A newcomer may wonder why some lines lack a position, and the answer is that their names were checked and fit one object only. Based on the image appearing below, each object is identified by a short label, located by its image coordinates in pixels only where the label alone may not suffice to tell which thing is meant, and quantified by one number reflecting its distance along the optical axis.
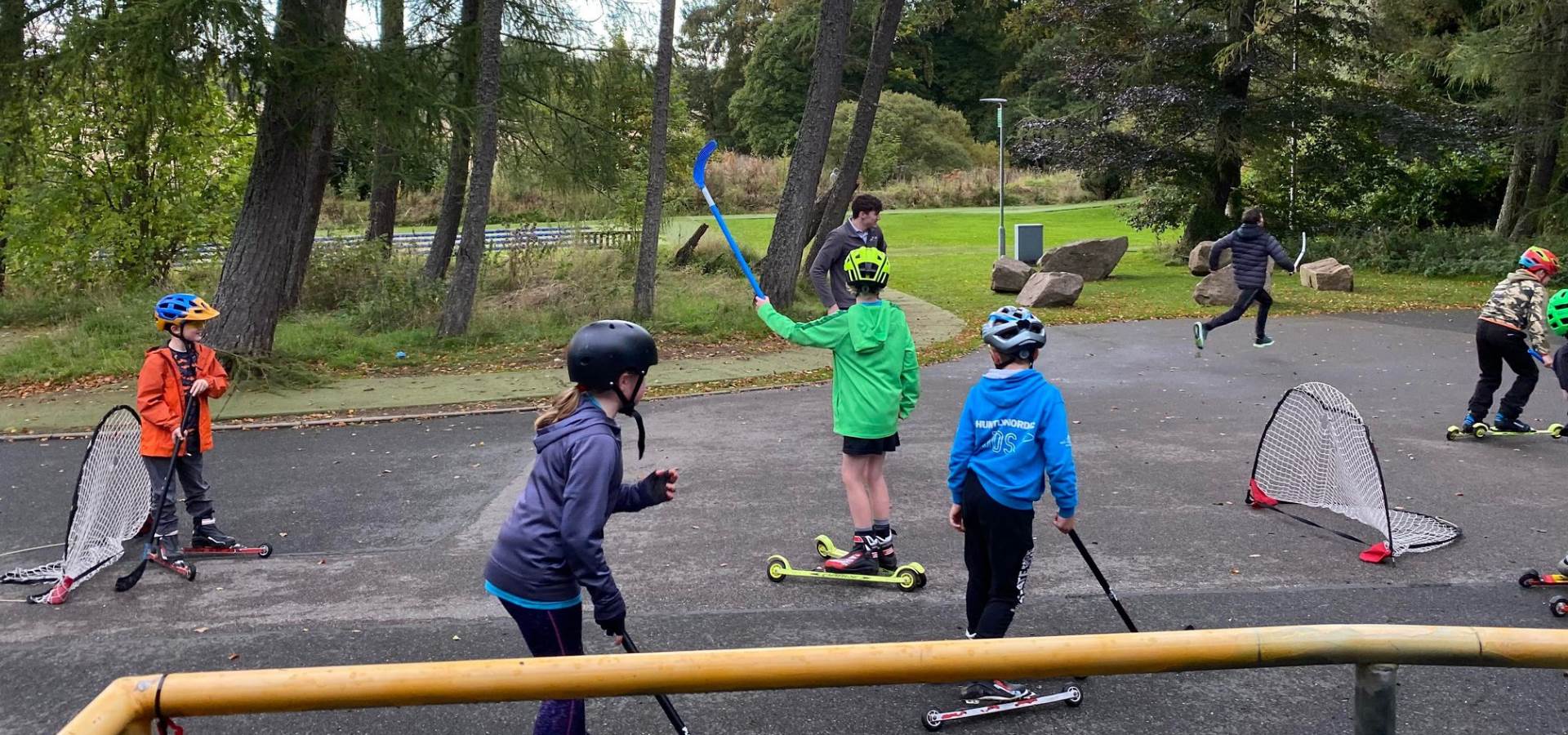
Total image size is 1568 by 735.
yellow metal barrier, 2.10
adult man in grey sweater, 10.38
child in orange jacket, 6.43
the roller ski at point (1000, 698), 4.34
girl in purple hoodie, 3.50
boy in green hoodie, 5.73
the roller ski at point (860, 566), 5.89
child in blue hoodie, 4.35
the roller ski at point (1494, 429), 8.73
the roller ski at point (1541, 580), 5.52
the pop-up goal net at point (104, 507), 6.08
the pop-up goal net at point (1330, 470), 6.24
